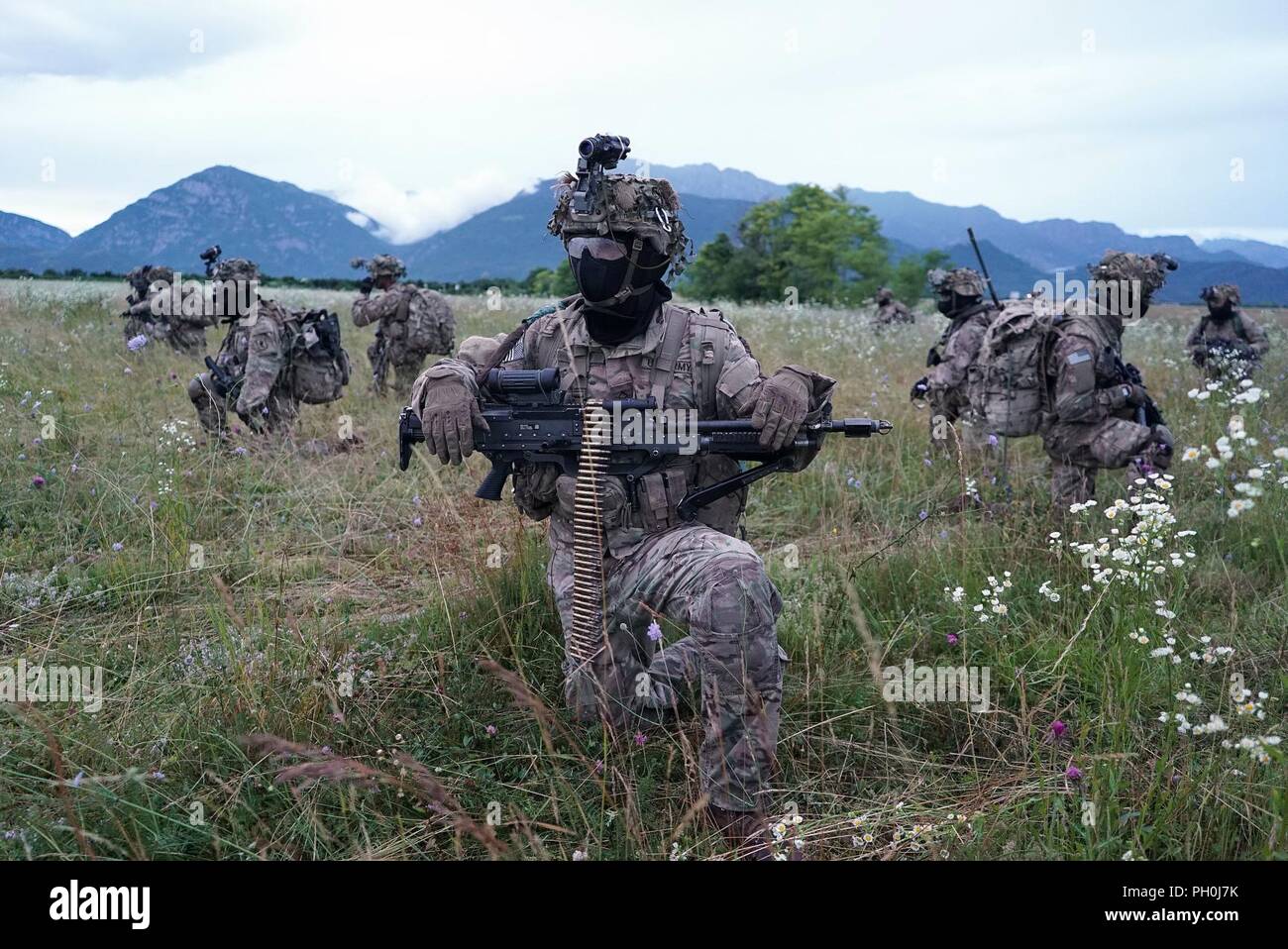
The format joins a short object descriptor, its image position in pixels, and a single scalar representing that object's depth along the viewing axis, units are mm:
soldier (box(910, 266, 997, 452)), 8531
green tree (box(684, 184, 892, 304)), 37125
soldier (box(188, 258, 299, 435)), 7926
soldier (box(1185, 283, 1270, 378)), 10266
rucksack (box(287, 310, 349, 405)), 8492
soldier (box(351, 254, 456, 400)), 11234
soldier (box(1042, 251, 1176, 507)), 6051
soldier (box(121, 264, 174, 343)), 13289
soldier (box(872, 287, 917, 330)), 17688
